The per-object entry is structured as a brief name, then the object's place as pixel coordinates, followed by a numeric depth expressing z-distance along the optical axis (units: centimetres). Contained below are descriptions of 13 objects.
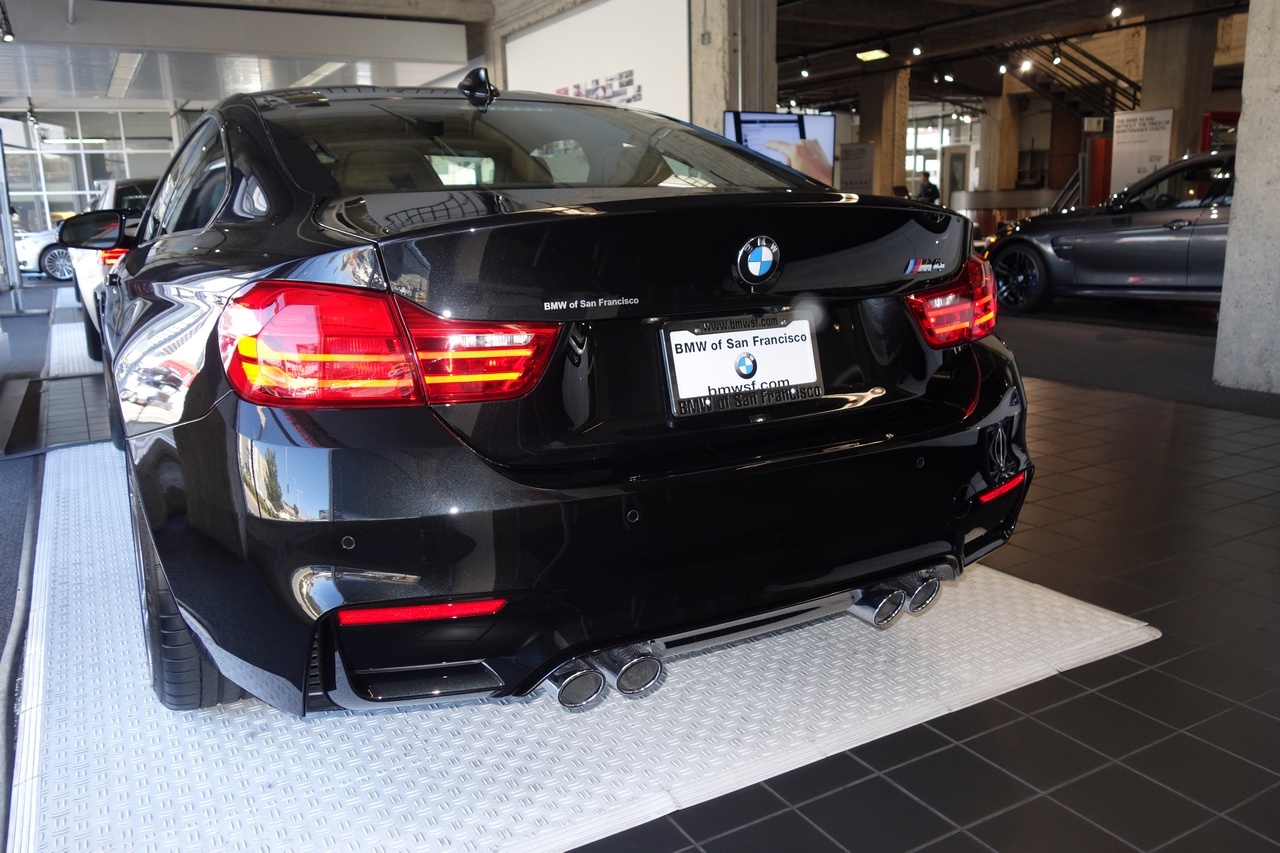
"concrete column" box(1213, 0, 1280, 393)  532
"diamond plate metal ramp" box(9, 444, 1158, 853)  183
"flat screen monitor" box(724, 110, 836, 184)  649
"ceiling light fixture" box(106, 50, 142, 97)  1282
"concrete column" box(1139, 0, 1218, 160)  1658
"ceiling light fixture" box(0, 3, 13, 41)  1009
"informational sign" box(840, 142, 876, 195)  1329
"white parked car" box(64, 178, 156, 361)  460
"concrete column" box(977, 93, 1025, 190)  2955
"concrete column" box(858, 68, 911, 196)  2352
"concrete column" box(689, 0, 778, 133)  768
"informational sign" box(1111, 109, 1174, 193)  1405
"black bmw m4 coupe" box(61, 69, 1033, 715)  142
